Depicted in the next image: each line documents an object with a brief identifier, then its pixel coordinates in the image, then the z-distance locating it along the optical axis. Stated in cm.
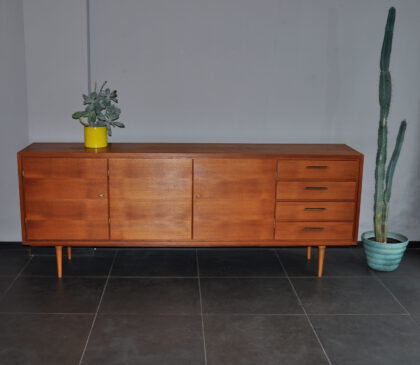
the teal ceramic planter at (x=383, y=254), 383
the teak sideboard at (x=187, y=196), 361
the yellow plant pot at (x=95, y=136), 367
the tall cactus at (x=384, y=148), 370
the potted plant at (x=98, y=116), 364
